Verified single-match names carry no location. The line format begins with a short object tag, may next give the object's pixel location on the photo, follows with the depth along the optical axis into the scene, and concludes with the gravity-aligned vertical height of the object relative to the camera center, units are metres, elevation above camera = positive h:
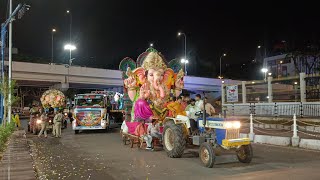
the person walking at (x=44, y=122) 14.66 -1.23
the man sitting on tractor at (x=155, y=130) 9.75 -1.14
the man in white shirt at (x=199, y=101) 8.59 -0.01
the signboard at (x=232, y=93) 21.46 +0.65
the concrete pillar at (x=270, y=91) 19.69 +0.74
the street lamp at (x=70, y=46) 31.24 +6.94
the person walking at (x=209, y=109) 8.58 -0.29
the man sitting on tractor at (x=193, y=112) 8.18 -0.38
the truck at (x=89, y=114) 15.93 -0.82
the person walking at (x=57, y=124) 14.61 -1.33
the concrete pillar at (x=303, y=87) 17.71 +0.94
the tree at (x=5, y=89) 14.72 +0.73
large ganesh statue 12.61 +1.01
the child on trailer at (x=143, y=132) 9.73 -1.30
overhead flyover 27.32 +3.04
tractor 6.94 -1.11
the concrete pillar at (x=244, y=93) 21.48 +0.64
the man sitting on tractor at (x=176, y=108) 8.83 -0.26
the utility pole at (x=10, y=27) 13.49 +4.68
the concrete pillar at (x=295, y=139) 9.87 -1.54
